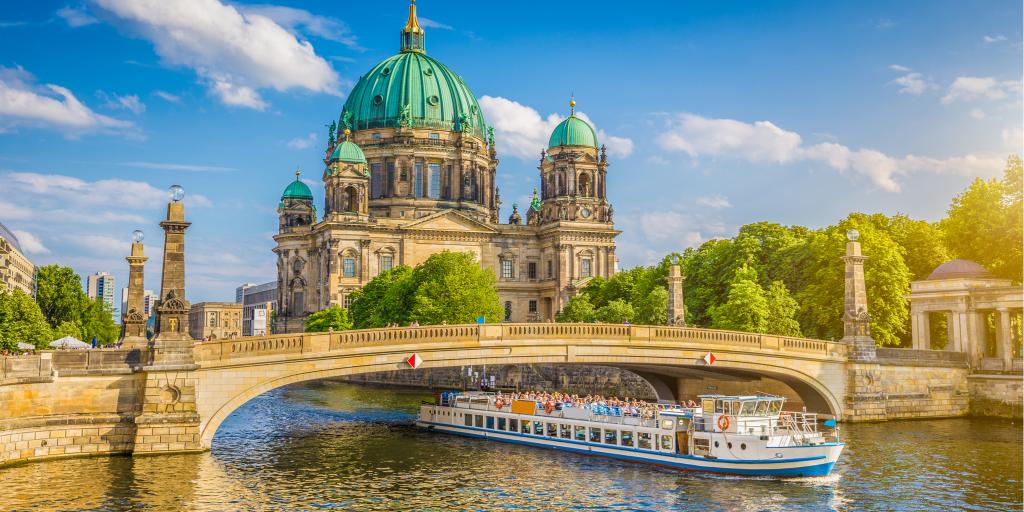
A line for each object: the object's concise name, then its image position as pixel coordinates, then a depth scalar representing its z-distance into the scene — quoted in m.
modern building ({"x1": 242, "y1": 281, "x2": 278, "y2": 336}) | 187.25
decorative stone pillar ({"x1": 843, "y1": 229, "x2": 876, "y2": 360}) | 52.52
